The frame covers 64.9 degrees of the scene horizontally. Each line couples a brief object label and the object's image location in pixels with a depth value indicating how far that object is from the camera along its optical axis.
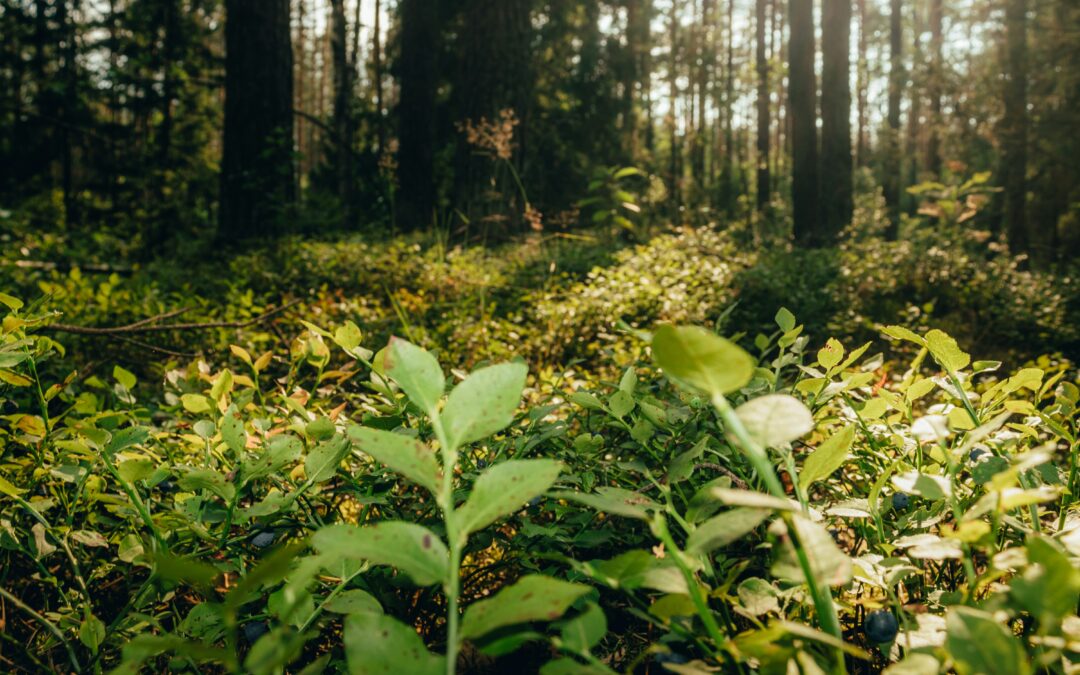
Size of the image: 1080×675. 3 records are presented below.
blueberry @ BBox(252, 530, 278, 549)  0.27
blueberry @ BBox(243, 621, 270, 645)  0.25
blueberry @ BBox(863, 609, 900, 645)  0.20
